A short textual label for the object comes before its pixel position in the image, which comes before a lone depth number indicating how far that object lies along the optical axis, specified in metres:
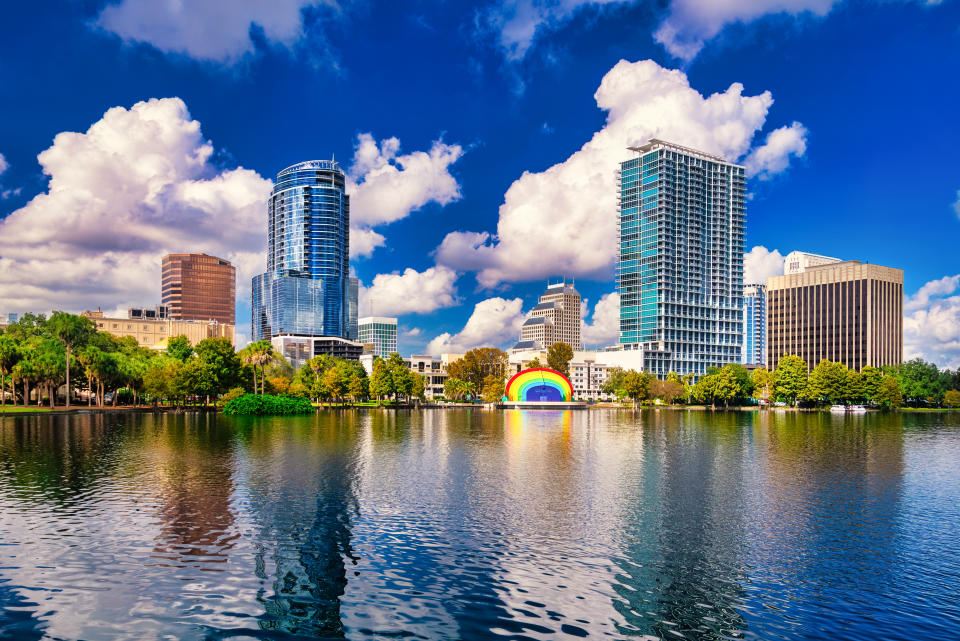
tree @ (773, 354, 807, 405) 186.96
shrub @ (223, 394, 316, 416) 129.75
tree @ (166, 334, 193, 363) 151.12
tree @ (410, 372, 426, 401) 195.43
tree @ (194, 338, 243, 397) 137.00
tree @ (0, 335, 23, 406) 116.44
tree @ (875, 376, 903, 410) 190.81
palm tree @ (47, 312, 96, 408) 130.62
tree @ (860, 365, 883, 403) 185.75
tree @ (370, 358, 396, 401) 178.12
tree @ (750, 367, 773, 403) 197.90
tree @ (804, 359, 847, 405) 182.75
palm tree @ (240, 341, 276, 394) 146.62
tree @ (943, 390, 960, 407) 198.12
